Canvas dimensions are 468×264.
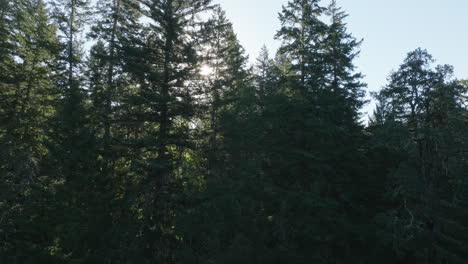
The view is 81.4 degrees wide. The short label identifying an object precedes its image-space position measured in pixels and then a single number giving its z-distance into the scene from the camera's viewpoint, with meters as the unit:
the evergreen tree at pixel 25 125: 12.05
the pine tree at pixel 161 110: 12.94
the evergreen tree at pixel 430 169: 14.70
